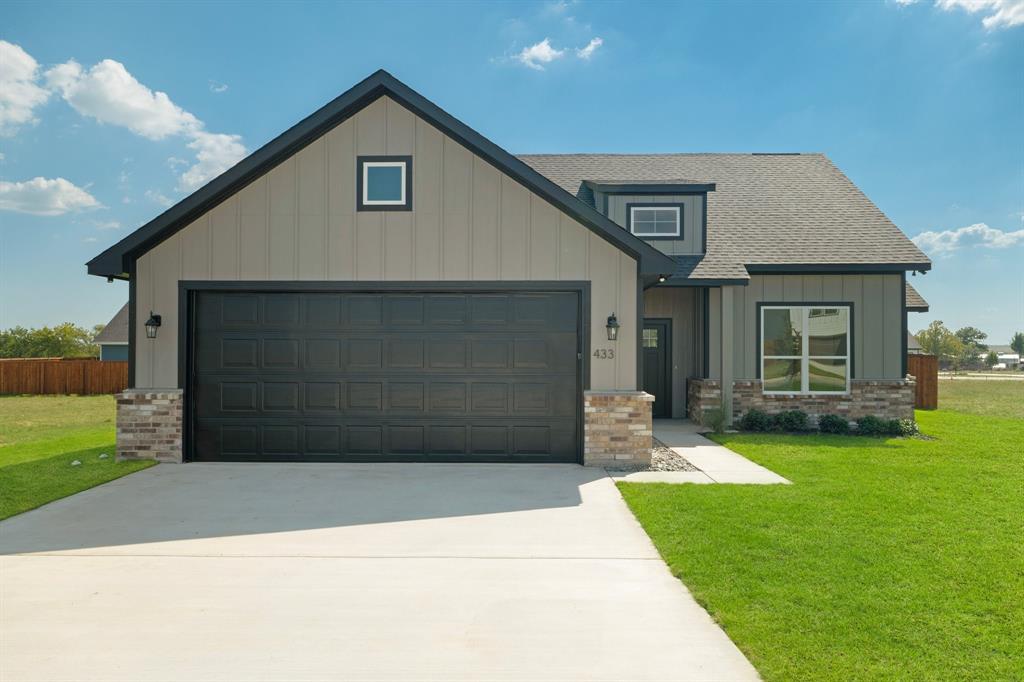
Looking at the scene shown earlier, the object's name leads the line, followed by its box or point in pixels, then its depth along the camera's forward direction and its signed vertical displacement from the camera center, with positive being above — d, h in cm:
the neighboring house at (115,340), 2870 +46
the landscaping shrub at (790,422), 1240 -148
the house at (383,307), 881 +67
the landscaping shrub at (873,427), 1191 -151
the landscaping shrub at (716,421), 1202 -142
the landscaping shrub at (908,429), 1184 -154
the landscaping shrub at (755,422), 1240 -148
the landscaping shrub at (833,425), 1212 -150
